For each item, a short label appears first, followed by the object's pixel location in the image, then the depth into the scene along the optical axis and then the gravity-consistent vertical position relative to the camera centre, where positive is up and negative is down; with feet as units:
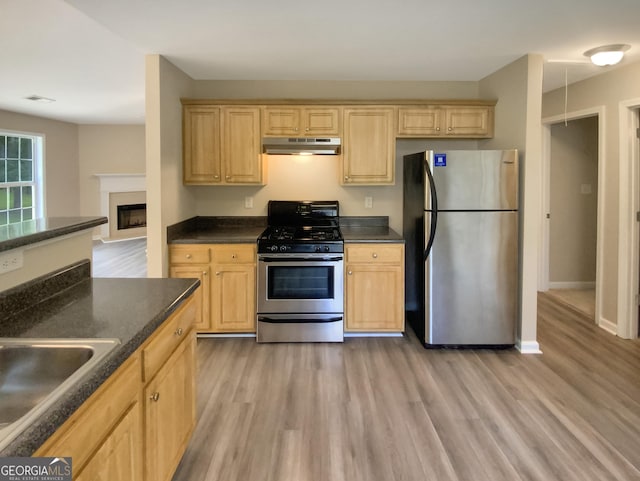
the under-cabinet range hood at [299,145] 12.75 +2.18
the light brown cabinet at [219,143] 13.01 +2.28
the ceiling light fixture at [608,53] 10.71 +4.04
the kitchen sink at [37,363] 4.19 -1.35
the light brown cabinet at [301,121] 13.07 +2.92
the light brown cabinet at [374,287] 12.37 -1.81
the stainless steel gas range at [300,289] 12.12 -1.84
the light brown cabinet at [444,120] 13.12 +2.96
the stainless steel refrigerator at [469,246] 11.37 -0.63
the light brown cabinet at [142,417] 3.54 -1.93
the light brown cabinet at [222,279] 12.23 -1.58
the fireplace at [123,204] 28.09 +1.10
